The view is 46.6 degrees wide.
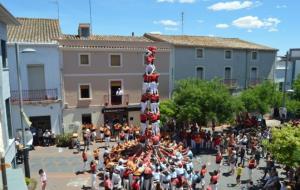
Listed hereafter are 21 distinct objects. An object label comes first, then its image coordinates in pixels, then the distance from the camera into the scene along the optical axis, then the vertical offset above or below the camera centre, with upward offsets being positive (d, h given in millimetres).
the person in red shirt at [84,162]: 20344 -5564
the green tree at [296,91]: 33538 -2409
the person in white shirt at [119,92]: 30234 -2182
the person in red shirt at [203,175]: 17312 -5413
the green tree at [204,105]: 25484 -2839
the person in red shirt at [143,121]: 20188 -3167
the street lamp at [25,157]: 17562 -4636
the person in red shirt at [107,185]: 15773 -5336
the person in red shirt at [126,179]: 17453 -5614
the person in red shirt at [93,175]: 17362 -5374
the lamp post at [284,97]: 28350 -2614
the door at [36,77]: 27672 -762
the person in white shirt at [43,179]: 16725 -5373
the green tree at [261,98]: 30016 -2754
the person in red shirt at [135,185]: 15854 -5411
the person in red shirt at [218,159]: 19594 -5200
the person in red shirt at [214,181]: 16281 -5357
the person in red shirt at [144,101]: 19953 -1976
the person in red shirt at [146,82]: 19812 -869
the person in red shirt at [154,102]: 19875 -2026
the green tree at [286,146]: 15570 -3703
